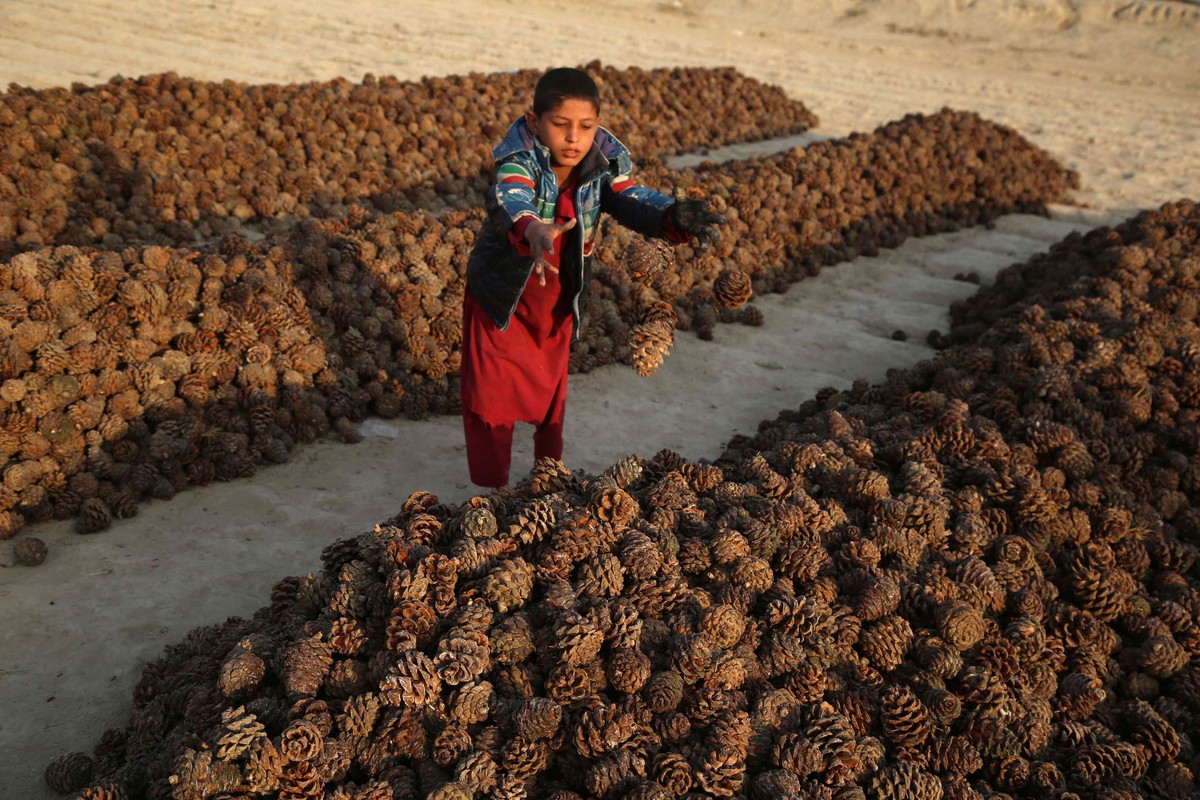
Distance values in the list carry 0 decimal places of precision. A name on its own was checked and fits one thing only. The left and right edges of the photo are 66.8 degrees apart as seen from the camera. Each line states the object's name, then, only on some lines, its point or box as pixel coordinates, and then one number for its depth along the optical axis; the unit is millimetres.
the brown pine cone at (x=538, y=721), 2553
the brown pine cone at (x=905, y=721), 2797
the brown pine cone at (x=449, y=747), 2516
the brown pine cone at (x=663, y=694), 2666
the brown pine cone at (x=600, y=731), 2537
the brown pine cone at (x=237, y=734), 2453
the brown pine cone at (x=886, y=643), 3039
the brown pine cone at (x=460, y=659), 2633
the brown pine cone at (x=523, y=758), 2512
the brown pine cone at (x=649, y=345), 3652
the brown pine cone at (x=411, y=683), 2600
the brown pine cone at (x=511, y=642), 2738
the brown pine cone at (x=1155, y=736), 3027
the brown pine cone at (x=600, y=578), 2949
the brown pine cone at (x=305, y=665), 2678
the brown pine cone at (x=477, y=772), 2439
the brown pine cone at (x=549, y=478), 3492
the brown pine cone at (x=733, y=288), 3818
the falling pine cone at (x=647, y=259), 3811
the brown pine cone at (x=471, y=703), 2607
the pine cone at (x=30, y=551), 3941
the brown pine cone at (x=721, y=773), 2506
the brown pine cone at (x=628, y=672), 2686
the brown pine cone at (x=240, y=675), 2748
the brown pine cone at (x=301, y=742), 2432
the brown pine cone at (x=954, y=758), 2795
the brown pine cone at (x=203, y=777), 2410
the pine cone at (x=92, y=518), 4207
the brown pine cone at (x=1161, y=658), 3371
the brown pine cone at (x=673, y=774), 2488
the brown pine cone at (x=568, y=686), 2648
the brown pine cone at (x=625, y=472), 3580
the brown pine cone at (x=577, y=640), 2709
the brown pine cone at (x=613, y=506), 3236
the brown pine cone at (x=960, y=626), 3133
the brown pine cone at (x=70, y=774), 2871
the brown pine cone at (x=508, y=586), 2887
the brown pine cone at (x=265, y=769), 2410
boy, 3523
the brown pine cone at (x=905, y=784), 2607
